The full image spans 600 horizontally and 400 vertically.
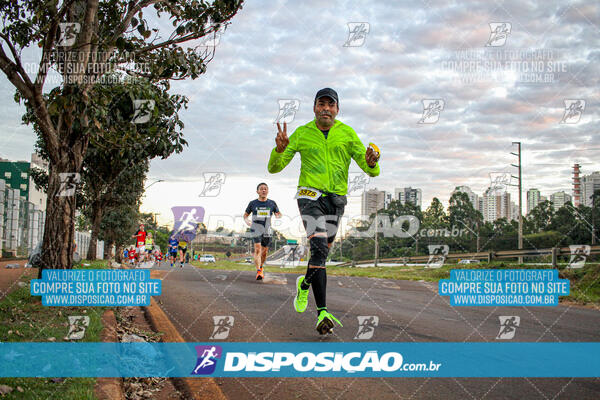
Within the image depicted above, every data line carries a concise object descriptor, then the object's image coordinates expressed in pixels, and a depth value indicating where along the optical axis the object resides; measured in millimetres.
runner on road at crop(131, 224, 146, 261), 17091
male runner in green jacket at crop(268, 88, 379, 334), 4121
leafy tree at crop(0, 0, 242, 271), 6836
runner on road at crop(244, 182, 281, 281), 10047
